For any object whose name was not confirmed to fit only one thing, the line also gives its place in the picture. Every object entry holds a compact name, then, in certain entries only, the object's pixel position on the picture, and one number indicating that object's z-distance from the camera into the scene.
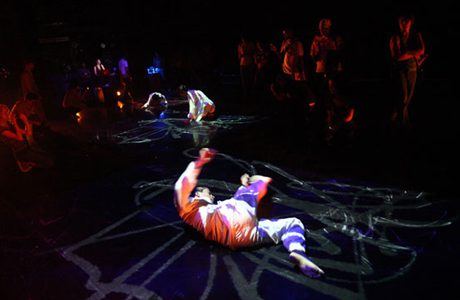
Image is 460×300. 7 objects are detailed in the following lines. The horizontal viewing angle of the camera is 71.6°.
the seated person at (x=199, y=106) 9.76
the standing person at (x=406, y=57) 6.85
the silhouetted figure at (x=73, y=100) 9.71
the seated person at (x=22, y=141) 6.05
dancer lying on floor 3.49
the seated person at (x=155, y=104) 12.88
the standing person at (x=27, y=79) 8.81
